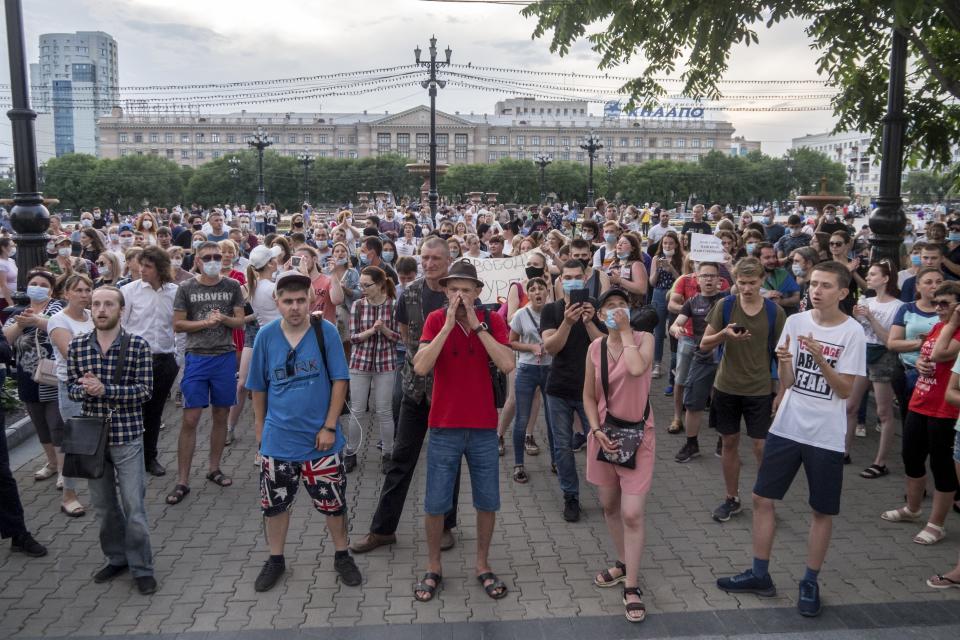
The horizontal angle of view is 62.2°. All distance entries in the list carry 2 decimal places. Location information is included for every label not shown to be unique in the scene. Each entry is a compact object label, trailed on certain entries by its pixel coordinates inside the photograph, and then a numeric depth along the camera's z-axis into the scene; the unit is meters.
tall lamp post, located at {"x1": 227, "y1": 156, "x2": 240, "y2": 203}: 85.19
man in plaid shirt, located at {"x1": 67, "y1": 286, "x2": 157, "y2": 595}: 4.75
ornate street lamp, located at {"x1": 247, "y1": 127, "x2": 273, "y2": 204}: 39.78
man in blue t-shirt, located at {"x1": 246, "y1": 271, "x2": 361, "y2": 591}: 4.73
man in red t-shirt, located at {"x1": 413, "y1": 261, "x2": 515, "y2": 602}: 4.54
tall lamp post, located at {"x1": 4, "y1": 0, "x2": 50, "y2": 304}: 7.85
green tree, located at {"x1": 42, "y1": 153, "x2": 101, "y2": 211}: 85.94
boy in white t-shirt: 4.46
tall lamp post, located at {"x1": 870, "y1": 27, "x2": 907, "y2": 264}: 8.41
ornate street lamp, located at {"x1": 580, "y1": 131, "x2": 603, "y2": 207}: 44.76
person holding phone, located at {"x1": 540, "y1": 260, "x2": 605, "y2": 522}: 5.65
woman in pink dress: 4.52
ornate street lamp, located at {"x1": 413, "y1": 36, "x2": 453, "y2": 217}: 24.80
